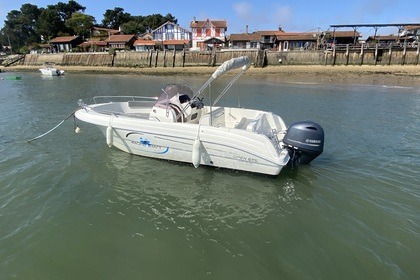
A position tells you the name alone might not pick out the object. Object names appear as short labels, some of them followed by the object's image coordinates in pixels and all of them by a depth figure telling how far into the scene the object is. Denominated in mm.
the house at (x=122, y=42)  67688
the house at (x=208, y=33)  62469
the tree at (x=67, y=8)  97969
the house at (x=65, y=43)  74562
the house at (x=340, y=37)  55144
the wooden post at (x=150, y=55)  52647
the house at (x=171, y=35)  64125
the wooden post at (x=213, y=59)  48631
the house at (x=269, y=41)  60250
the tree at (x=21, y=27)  105250
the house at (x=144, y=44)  64694
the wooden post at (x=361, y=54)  42312
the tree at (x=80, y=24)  82938
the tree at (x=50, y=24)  83812
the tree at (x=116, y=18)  97438
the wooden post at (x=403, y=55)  40562
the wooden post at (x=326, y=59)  43844
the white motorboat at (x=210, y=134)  7734
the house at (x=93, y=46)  68038
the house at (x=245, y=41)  60469
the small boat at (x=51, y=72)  45594
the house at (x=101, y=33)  80438
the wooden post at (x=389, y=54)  41156
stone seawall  41594
